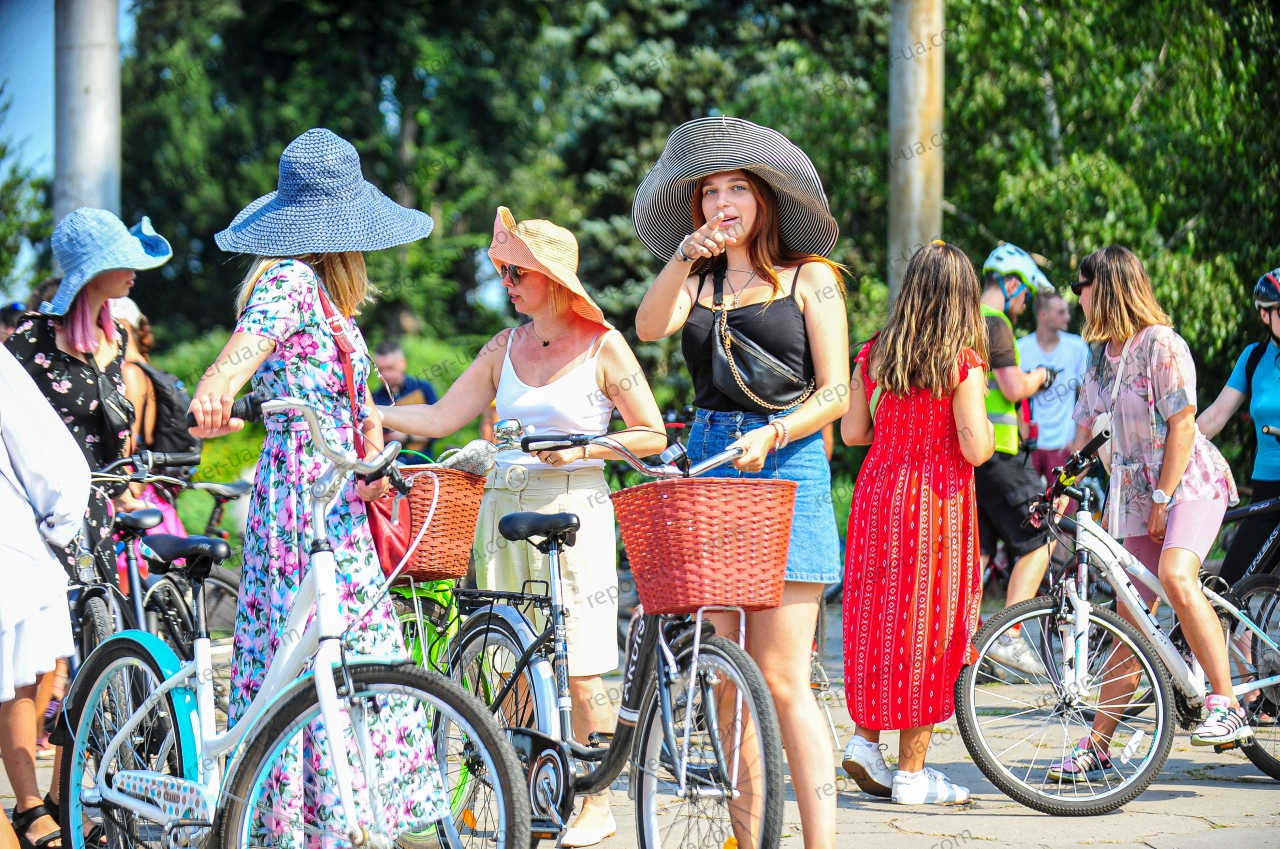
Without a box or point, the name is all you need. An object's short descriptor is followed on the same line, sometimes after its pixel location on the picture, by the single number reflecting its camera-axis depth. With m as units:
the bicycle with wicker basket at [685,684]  6.24
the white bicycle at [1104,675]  9.12
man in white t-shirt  16.34
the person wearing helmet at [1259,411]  10.70
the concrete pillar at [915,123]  16.41
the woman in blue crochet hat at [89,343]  9.98
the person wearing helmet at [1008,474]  12.33
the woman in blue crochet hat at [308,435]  6.73
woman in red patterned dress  8.88
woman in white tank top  8.34
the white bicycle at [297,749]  6.09
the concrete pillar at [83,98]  14.05
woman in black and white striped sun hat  7.08
